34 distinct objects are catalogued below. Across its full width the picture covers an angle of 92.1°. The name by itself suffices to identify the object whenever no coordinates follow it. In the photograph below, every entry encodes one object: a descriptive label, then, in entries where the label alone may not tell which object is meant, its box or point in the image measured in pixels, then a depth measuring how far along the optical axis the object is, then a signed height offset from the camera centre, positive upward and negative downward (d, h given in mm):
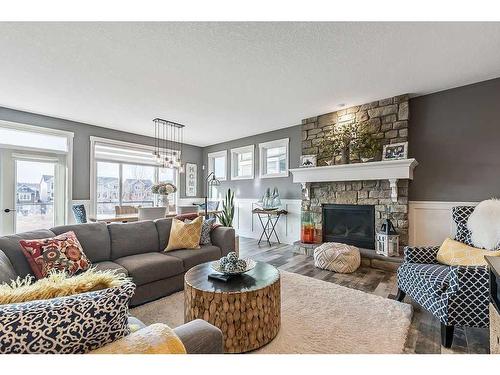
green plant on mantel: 3863 +716
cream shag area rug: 1761 -1140
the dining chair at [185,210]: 5184 -452
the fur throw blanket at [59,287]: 870 -381
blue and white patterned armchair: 1770 -809
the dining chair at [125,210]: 4875 -435
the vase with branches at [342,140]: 4133 +876
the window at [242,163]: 6231 +724
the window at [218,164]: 6939 +761
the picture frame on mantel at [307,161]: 4616 +559
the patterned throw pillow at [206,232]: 3325 -593
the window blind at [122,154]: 5348 +832
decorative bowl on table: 1952 -640
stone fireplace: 3682 +241
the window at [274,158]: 5512 +749
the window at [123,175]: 5371 +335
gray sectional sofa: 2045 -718
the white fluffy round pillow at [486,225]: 2227 -332
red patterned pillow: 2018 -583
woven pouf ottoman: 3412 -986
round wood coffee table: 1671 -851
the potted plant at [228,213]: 5627 -569
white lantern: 3525 -802
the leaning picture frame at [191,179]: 7145 +311
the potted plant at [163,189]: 4598 -1
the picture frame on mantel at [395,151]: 3598 +598
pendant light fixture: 5121 +1347
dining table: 4137 -524
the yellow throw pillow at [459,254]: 2146 -595
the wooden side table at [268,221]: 5352 -741
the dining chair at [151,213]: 4129 -417
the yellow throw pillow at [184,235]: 3074 -601
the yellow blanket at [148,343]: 780 -520
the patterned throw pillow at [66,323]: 681 -410
